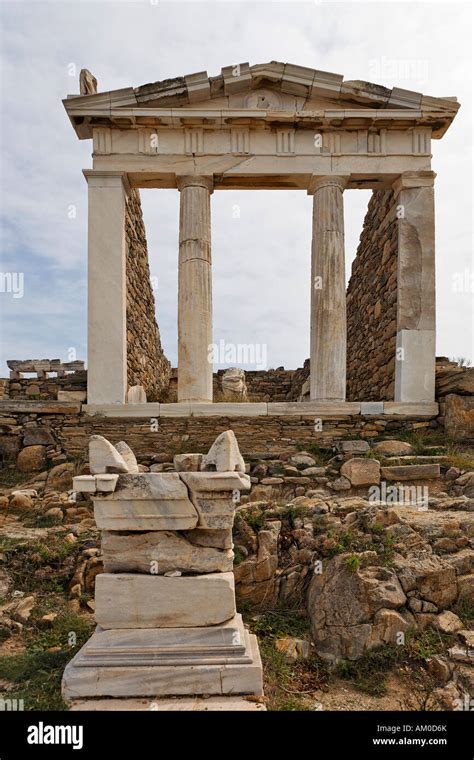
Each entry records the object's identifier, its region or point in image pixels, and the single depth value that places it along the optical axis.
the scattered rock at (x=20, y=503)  6.29
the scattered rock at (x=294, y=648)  4.00
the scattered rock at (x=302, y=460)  6.87
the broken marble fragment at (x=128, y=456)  3.91
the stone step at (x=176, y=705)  2.98
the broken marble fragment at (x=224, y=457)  3.52
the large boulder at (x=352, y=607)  4.02
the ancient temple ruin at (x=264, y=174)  8.38
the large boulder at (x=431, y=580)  4.32
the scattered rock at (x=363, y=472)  6.28
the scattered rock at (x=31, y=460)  7.48
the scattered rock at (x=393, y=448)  7.09
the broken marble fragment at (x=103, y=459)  3.43
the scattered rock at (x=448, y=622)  4.02
